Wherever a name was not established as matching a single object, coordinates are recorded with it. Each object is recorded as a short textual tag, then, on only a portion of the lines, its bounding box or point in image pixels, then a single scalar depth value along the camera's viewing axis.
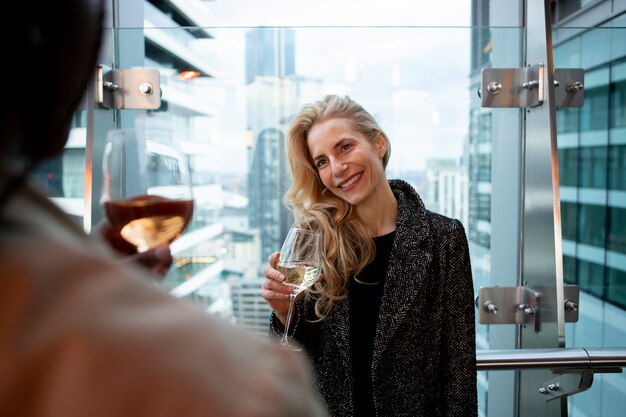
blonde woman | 1.89
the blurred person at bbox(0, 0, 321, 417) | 0.29
